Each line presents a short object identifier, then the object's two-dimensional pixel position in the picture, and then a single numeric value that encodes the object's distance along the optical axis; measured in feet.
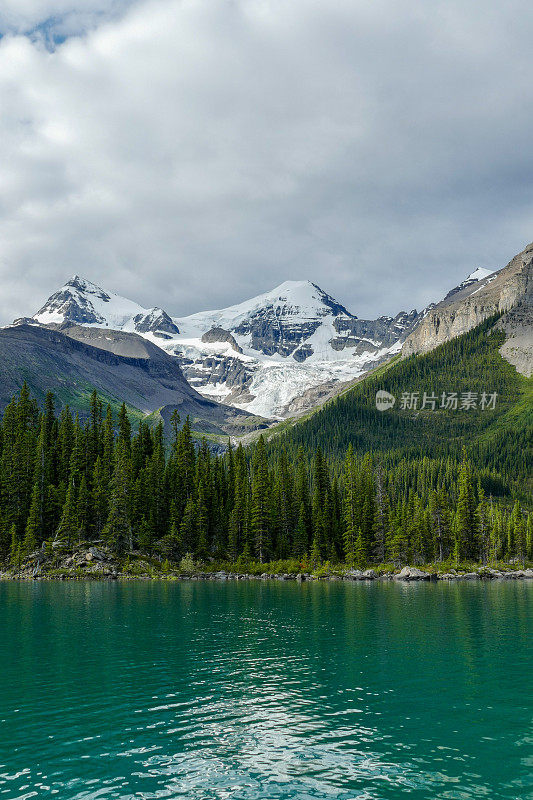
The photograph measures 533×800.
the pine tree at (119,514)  383.86
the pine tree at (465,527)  470.39
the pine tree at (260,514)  425.69
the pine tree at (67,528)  383.65
